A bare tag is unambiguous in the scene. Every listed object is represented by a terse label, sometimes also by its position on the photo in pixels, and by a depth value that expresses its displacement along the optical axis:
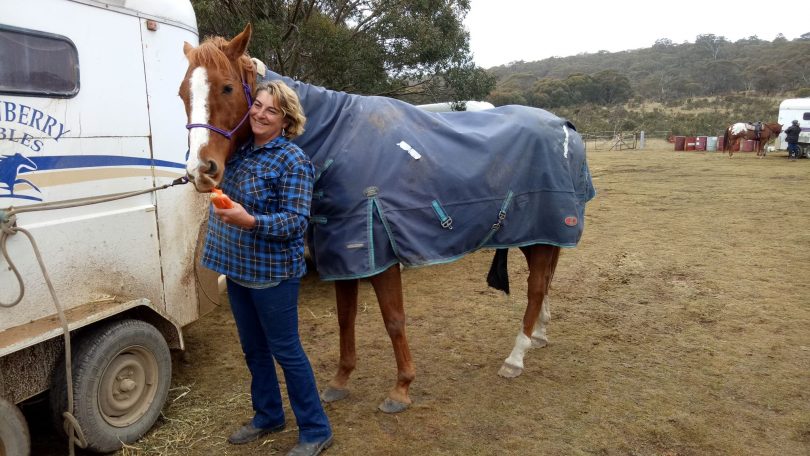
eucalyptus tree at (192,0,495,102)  8.60
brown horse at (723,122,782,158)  21.84
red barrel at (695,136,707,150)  25.56
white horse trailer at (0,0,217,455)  2.43
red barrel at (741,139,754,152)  23.95
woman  2.36
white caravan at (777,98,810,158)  22.00
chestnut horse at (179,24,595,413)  2.26
